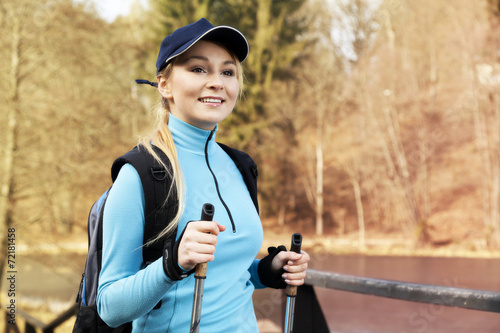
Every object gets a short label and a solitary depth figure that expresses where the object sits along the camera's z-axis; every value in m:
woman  1.26
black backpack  1.33
